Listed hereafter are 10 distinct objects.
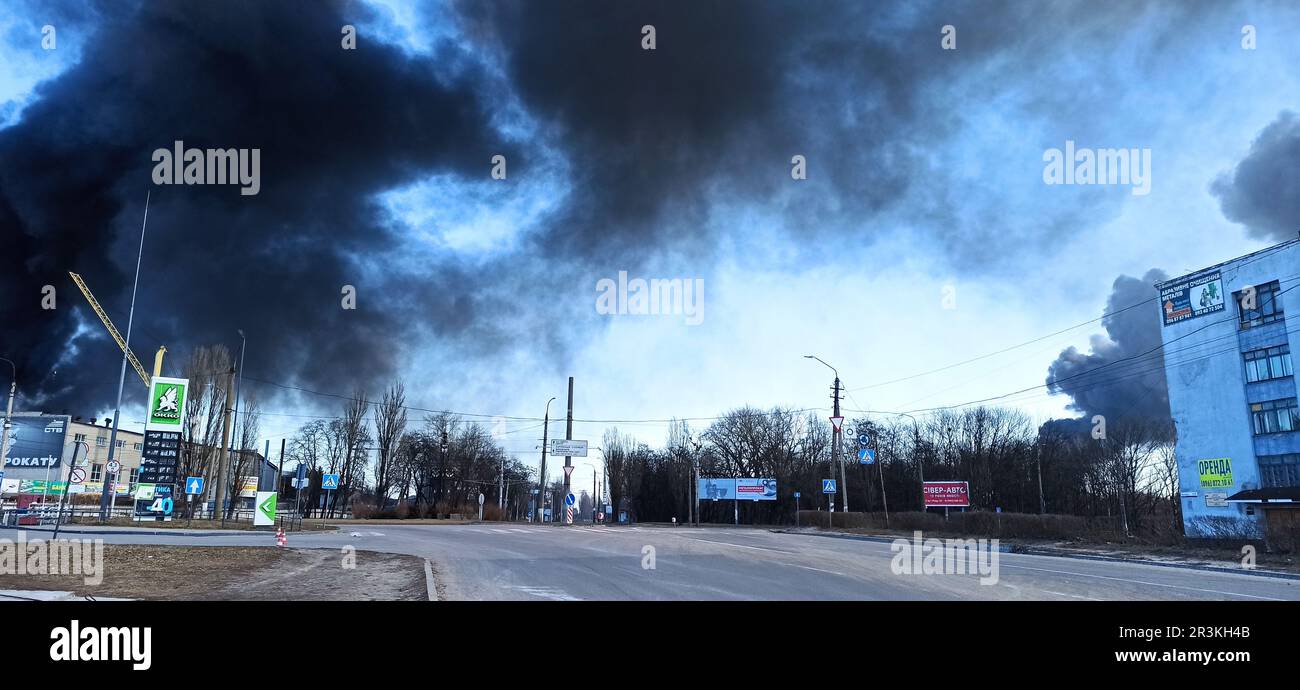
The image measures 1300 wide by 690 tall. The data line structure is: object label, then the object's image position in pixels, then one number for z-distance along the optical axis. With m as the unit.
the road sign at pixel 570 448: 53.22
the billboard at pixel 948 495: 55.19
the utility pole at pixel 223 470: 40.76
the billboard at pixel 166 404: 43.22
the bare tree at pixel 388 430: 74.44
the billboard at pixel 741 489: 80.00
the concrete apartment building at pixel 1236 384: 43.00
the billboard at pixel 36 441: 60.16
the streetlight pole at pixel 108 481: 37.91
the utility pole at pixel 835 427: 43.28
